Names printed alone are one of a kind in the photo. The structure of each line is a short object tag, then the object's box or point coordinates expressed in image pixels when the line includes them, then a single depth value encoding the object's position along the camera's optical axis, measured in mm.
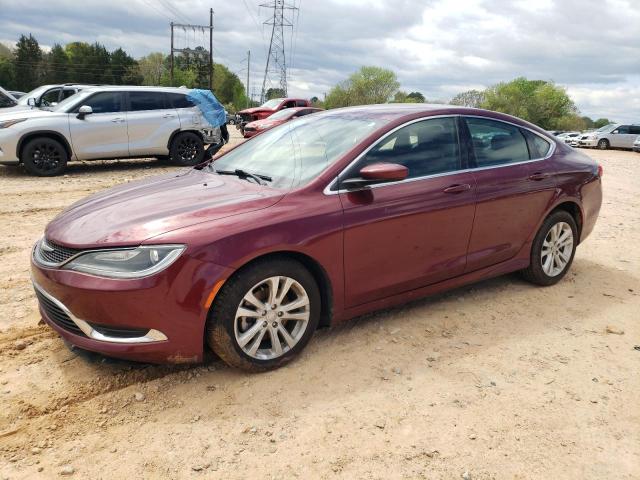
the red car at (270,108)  19719
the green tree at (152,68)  78875
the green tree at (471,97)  71662
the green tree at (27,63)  74000
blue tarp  11055
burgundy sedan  2670
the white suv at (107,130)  9133
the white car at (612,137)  28203
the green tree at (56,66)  76938
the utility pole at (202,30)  50906
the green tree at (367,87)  79688
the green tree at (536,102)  78688
